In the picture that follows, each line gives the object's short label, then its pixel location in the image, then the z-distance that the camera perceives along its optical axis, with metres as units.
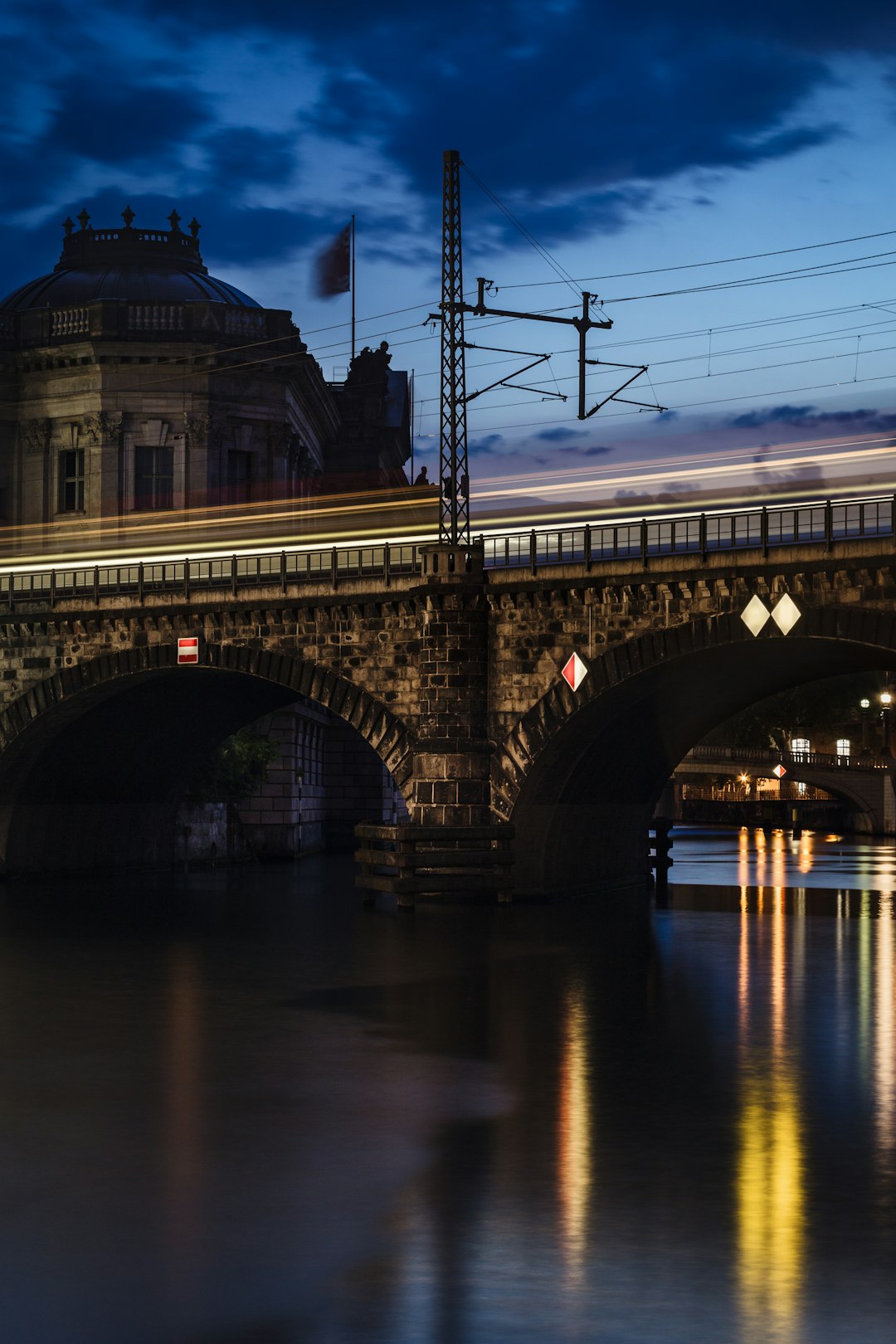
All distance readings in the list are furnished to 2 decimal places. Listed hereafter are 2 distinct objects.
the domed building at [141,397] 81.44
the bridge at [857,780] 122.88
